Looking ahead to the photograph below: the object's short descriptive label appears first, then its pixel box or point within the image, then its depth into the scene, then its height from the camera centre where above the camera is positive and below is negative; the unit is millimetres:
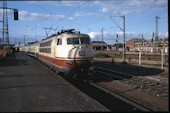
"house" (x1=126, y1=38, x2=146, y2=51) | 73808 +5296
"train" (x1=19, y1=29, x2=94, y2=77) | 9386 -10
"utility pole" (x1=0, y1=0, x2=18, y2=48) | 32311 +3853
